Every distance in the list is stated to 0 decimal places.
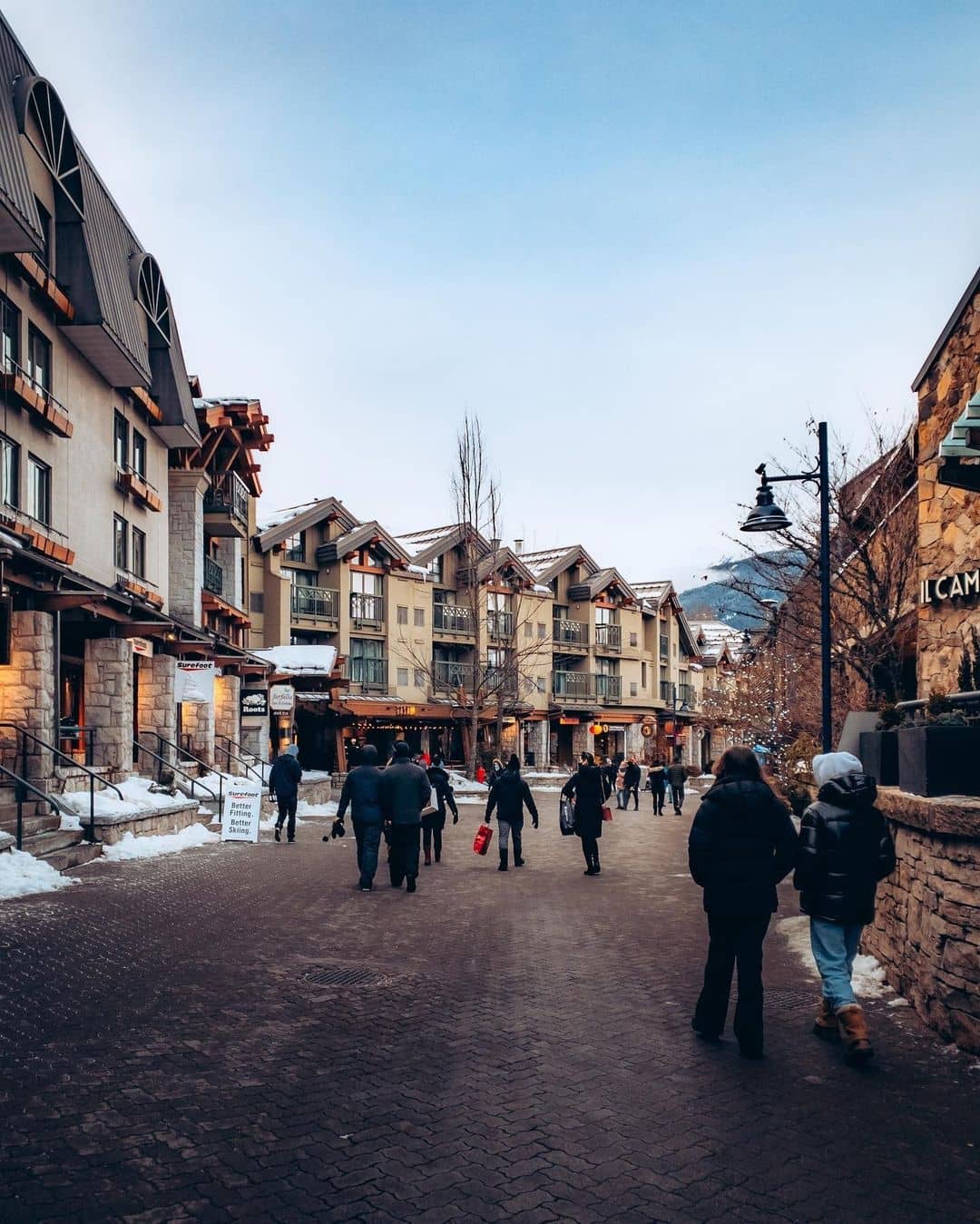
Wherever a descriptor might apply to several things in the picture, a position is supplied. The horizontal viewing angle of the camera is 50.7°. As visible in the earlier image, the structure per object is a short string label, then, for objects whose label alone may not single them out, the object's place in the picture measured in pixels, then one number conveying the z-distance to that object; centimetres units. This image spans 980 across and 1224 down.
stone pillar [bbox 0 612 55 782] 1739
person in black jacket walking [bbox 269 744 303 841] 1916
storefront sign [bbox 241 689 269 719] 3084
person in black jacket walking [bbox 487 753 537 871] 1587
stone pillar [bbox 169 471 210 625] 2989
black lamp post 1289
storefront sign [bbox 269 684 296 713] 3138
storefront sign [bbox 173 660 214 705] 2422
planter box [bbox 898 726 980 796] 688
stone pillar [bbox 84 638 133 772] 2225
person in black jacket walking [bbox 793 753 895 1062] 630
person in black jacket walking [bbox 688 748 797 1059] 633
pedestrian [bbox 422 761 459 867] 1647
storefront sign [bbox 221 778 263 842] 1888
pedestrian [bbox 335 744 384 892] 1288
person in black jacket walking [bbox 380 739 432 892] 1276
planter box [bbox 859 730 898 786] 862
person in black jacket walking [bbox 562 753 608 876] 1526
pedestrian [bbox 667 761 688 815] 3328
